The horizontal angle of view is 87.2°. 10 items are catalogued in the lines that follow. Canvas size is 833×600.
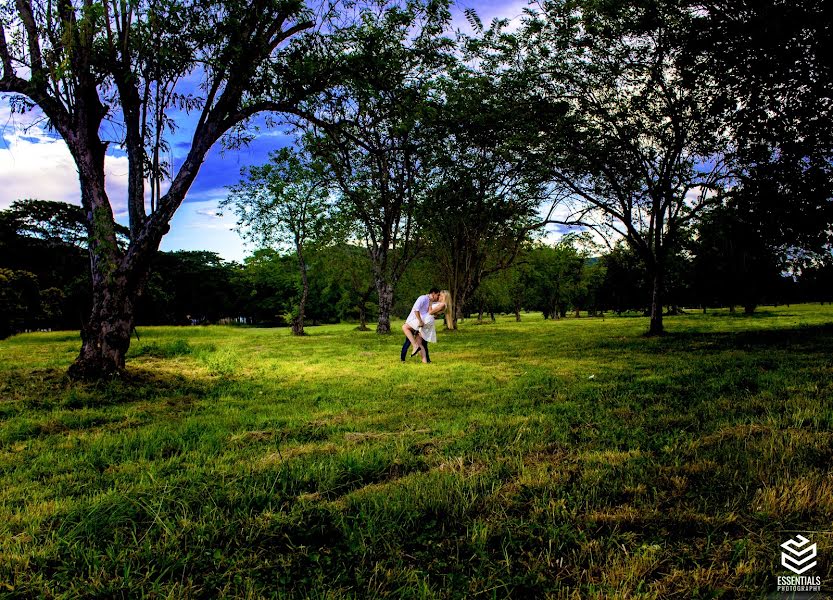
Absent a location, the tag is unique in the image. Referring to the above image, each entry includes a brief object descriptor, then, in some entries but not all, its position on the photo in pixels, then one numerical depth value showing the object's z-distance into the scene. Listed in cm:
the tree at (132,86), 939
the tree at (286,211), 3634
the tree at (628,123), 1823
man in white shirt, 1309
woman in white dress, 1283
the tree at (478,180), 2048
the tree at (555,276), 7031
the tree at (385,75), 1074
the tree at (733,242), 1917
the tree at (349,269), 4294
